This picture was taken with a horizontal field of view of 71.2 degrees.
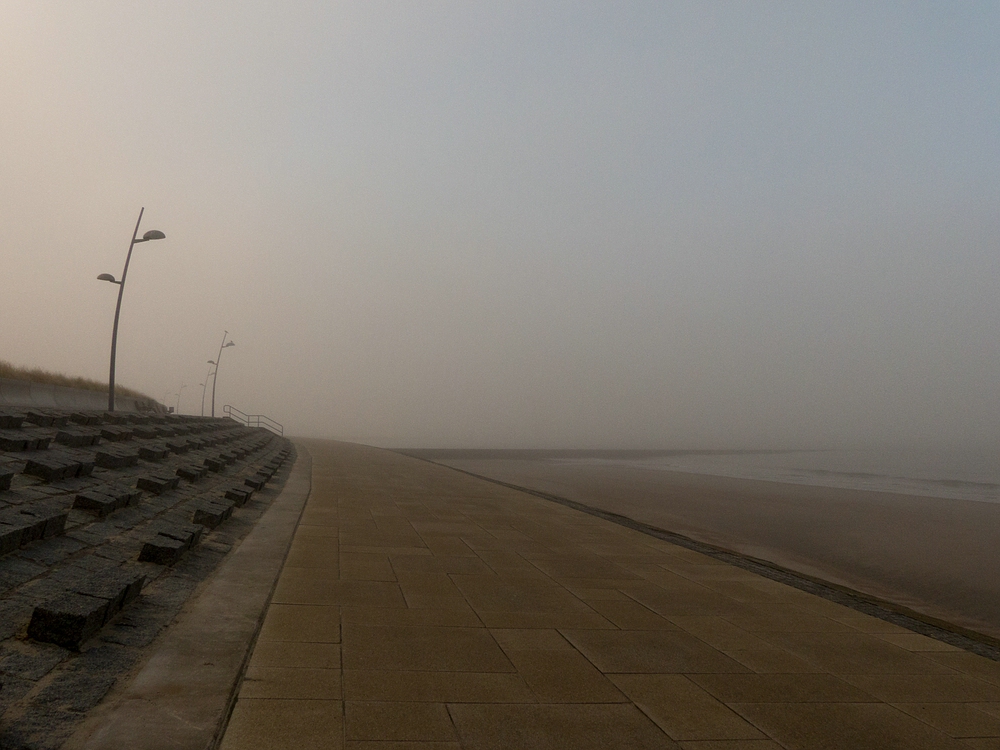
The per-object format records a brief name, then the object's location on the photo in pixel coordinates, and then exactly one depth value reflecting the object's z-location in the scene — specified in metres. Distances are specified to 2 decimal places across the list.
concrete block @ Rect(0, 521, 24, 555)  4.82
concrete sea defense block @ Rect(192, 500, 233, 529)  8.28
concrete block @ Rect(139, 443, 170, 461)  10.85
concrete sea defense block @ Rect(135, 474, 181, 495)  8.66
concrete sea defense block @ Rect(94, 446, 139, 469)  9.09
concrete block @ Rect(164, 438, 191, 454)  13.26
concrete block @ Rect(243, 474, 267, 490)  12.85
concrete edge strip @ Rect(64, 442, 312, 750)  3.17
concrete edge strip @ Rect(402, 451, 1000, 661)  5.94
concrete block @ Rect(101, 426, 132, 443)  11.38
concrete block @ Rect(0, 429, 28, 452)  7.59
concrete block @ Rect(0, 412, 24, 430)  9.02
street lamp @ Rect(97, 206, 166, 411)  21.59
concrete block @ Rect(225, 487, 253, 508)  10.66
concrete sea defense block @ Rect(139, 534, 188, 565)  6.08
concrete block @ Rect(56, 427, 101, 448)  9.44
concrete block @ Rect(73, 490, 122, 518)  6.69
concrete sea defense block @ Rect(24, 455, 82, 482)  7.00
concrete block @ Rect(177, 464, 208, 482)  10.79
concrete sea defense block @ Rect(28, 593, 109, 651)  3.90
